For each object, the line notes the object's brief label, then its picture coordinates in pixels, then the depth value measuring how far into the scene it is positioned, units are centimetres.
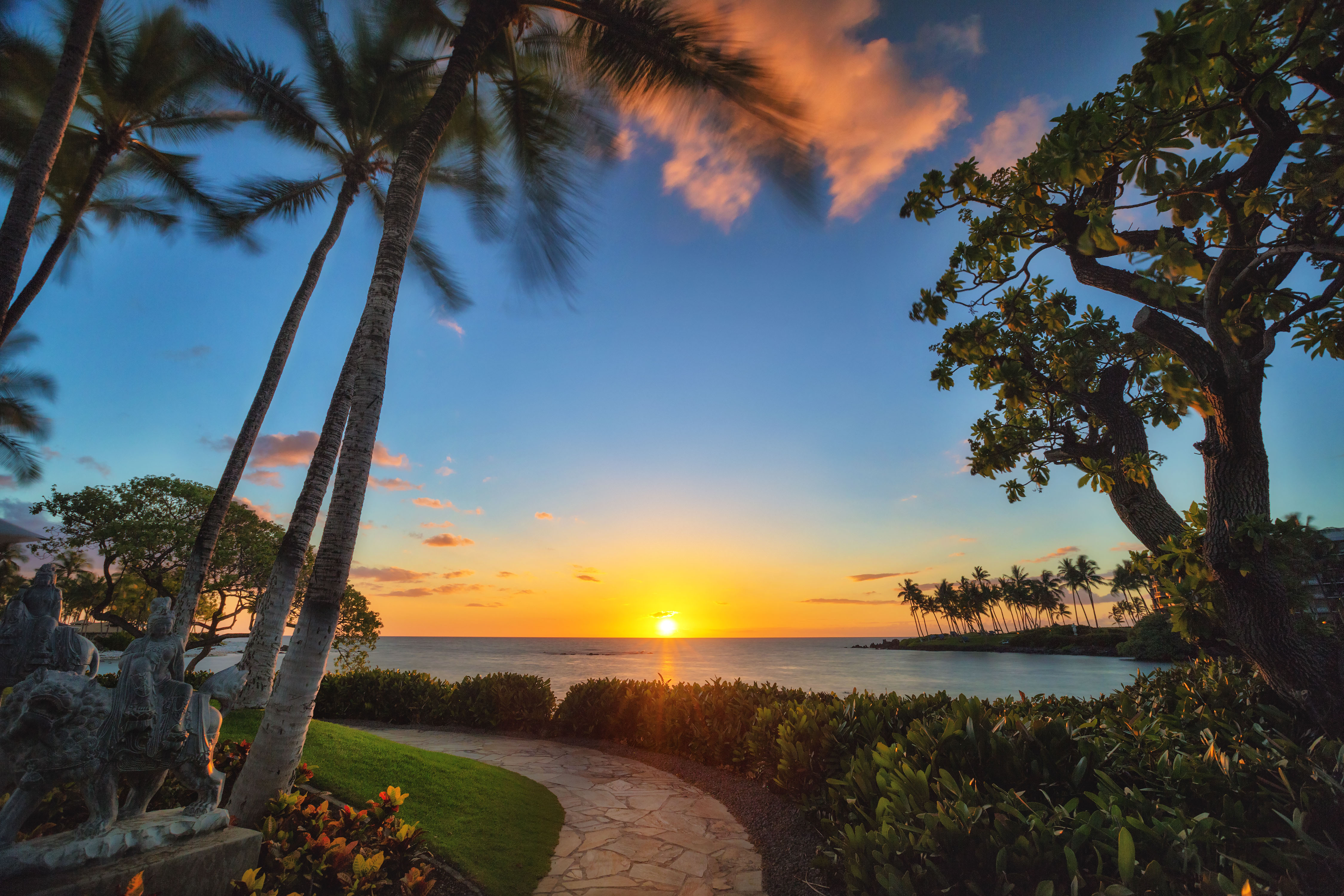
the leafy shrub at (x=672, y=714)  785
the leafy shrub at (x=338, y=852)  364
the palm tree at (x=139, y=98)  1002
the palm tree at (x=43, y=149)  676
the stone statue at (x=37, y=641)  380
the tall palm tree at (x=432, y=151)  461
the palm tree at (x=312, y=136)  798
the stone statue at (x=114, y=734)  311
